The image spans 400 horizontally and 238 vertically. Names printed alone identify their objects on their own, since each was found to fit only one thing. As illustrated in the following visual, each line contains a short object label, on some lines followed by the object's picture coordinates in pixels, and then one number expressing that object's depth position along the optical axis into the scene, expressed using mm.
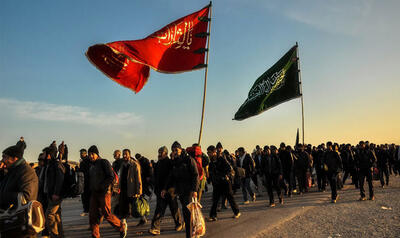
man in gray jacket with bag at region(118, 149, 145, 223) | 8195
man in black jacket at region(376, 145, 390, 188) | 15880
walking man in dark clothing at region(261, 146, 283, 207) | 10969
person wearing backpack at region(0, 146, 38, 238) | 4246
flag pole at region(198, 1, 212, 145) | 8929
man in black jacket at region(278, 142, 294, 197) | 13070
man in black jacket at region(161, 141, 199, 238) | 6574
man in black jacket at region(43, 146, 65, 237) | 6488
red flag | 9398
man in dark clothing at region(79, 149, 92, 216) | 7055
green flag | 16750
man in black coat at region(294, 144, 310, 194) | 13875
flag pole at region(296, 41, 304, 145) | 16969
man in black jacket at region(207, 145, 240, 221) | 8703
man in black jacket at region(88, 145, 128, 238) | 6531
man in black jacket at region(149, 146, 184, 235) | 7445
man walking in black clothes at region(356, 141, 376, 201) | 10844
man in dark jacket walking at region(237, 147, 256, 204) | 12234
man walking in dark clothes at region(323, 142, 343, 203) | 10664
